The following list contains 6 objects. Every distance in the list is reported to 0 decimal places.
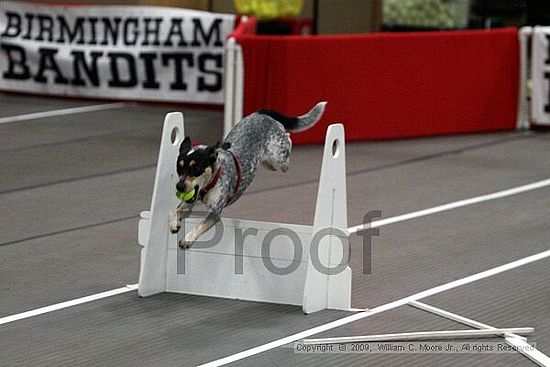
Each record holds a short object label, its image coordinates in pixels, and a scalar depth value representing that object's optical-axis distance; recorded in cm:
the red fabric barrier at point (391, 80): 1361
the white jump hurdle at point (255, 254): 731
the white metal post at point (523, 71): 1536
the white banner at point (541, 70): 1516
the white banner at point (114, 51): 1652
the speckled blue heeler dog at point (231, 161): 688
